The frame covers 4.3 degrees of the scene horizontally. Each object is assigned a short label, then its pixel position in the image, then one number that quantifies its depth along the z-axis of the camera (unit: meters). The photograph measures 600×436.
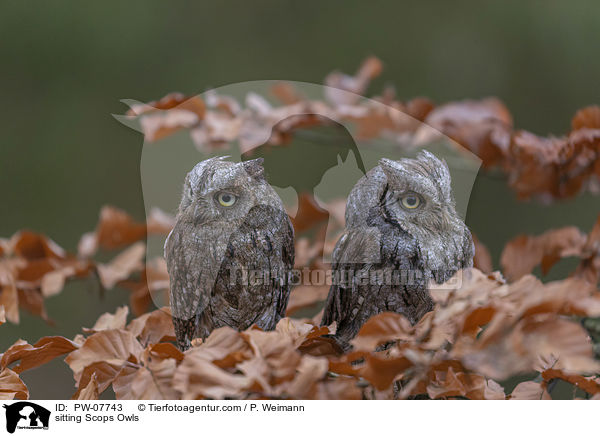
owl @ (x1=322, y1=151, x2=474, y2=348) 6.46
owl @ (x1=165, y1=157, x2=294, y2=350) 6.45
